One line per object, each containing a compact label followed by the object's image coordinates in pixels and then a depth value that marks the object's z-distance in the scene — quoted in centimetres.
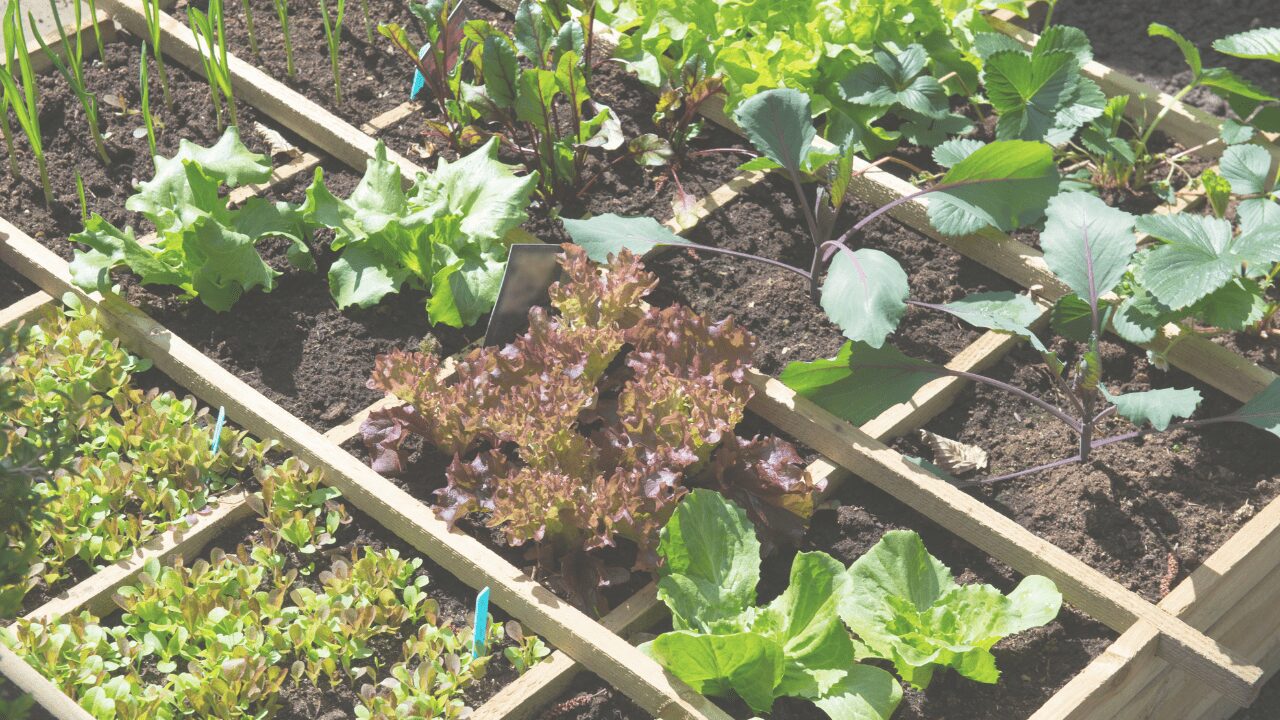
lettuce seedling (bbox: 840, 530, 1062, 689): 253
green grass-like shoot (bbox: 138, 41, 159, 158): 346
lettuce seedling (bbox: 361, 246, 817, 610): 270
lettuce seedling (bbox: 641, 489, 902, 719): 244
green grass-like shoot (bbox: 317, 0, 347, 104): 385
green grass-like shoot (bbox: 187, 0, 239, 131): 347
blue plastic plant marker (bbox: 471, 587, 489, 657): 255
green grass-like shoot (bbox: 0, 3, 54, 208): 333
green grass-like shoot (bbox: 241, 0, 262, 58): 401
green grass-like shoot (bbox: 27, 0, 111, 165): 353
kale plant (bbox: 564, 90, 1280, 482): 284
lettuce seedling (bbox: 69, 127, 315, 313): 320
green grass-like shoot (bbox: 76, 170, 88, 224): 342
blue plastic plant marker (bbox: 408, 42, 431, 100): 380
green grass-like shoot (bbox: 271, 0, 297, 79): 395
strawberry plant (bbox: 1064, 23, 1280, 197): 359
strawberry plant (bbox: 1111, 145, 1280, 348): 284
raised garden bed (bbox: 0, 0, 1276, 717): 260
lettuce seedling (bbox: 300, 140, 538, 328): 320
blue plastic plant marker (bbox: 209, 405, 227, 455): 294
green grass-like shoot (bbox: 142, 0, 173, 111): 365
